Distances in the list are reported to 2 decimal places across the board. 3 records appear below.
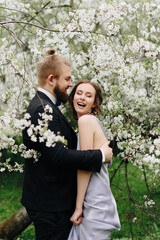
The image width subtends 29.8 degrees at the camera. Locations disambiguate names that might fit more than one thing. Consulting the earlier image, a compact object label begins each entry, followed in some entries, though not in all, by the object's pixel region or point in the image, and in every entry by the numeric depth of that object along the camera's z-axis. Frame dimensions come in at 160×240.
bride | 2.43
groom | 2.44
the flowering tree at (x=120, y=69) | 3.88
